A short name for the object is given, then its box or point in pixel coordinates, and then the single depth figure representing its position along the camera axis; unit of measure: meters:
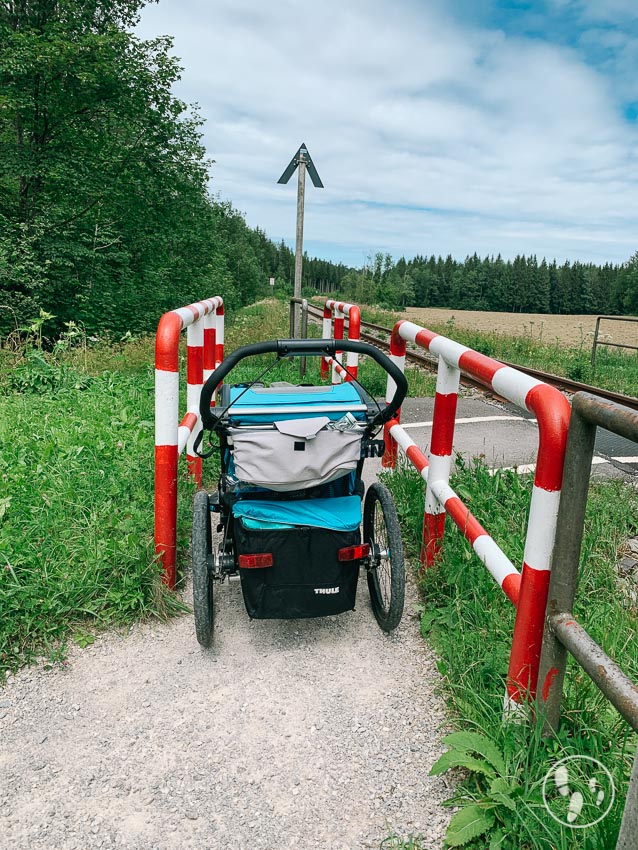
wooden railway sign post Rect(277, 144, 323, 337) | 8.96
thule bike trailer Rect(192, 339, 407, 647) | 2.44
